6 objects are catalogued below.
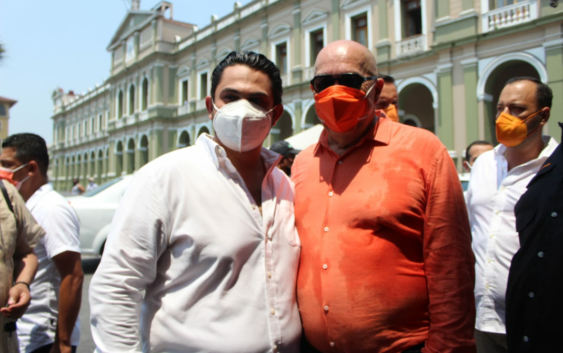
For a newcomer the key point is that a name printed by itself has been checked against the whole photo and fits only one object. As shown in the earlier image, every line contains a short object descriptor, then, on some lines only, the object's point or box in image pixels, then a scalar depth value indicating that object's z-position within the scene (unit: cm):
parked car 789
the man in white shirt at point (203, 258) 156
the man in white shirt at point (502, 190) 271
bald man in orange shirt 176
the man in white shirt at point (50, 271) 268
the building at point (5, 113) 5809
